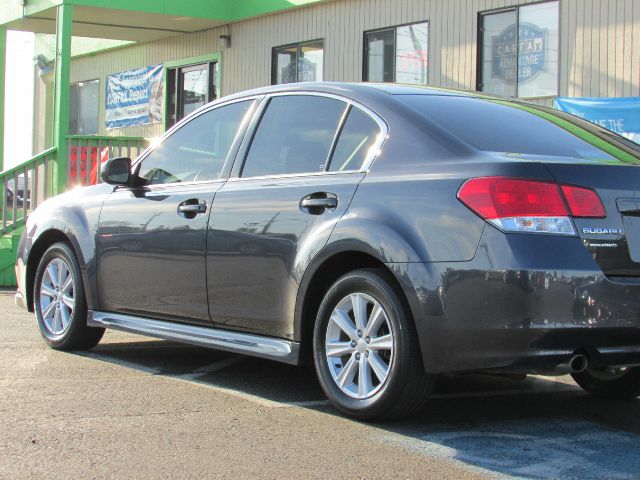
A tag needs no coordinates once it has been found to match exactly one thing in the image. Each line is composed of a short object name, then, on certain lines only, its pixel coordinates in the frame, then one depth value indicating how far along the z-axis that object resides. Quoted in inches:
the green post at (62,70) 614.3
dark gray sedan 163.9
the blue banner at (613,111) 481.4
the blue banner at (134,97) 847.1
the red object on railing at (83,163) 571.6
